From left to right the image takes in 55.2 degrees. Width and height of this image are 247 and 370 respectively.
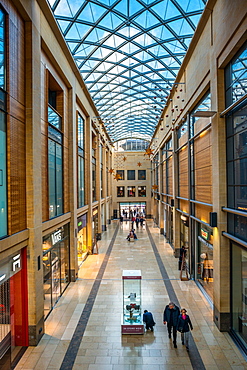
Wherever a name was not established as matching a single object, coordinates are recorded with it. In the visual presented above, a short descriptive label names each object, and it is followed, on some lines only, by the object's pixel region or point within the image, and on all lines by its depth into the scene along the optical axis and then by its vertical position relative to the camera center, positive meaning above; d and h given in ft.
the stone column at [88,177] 67.36 +2.22
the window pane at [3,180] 22.09 +0.53
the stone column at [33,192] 26.58 -0.76
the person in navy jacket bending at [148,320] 28.99 -16.69
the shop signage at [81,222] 55.21 -9.18
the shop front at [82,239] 56.98 -14.34
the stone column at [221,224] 29.25 -5.16
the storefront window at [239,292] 25.64 -12.51
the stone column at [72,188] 46.83 -0.66
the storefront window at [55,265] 33.68 -13.17
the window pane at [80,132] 60.12 +14.06
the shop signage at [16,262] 24.09 -8.00
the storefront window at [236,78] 24.84 +12.02
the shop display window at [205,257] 36.81 -12.68
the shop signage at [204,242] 36.24 -9.78
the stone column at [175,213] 62.44 -7.75
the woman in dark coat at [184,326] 26.08 -15.83
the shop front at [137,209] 161.07 -17.18
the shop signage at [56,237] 36.92 -8.43
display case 28.35 -15.93
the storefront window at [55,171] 36.63 +2.30
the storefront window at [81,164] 58.49 +5.43
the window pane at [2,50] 22.54 +13.10
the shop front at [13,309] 22.83 -13.20
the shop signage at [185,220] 51.21 -8.14
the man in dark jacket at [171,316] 26.78 -15.20
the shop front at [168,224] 76.74 -13.96
